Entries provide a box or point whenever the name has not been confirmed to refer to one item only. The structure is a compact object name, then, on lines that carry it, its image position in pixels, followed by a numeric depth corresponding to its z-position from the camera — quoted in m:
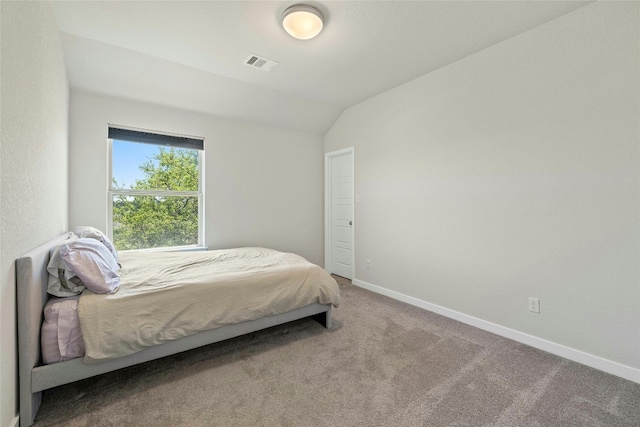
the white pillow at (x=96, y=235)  2.25
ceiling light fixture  1.98
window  3.16
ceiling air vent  2.69
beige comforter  1.60
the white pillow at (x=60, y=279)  1.61
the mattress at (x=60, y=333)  1.49
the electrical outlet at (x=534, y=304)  2.25
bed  1.32
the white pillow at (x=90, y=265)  1.62
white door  4.23
